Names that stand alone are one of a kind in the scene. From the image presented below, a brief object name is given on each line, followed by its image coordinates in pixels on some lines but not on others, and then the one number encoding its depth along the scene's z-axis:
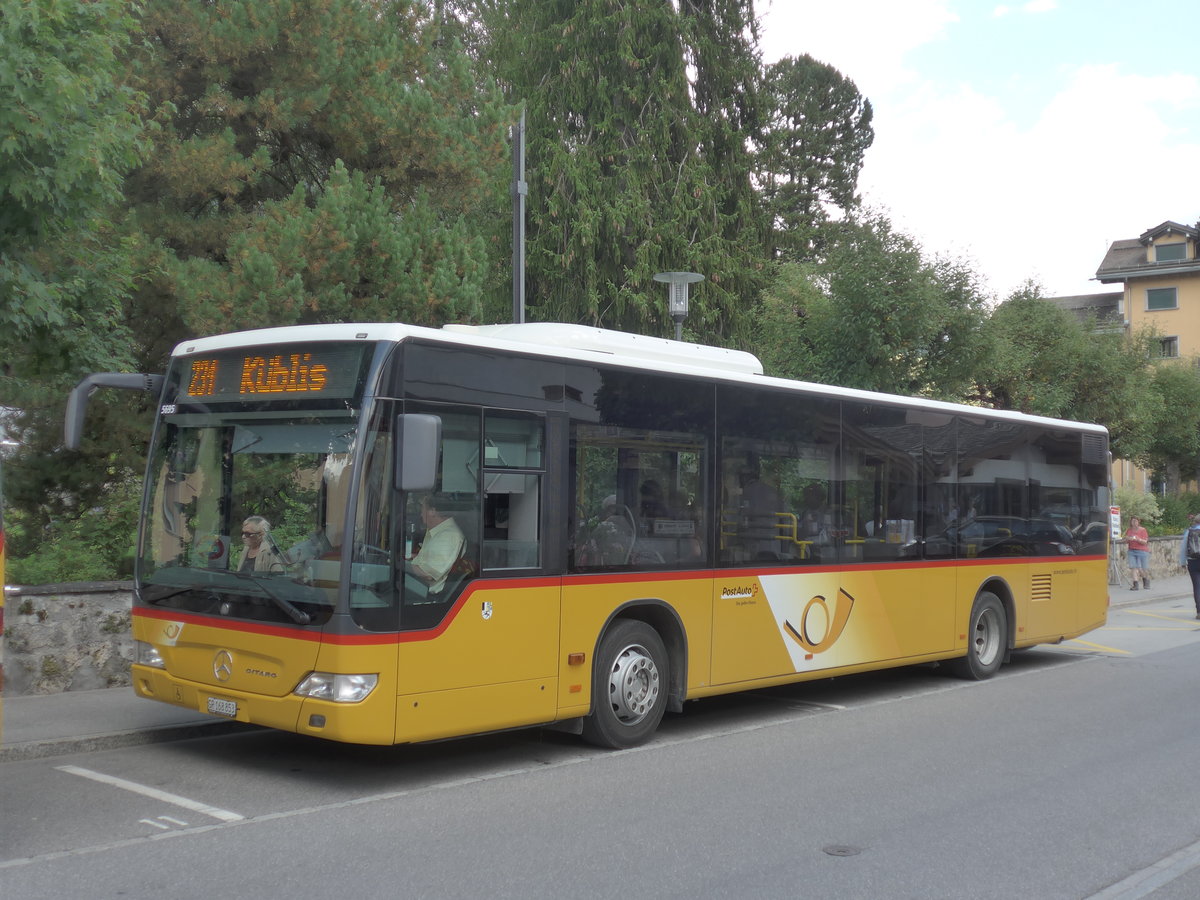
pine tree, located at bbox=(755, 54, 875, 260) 49.72
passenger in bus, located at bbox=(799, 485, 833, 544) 10.56
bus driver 7.26
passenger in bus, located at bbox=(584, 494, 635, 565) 8.54
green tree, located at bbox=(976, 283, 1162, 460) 29.58
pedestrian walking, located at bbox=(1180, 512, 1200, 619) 21.09
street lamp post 16.33
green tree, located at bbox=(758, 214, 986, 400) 20.94
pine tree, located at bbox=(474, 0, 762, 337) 28.81
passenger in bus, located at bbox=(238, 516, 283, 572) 7.39
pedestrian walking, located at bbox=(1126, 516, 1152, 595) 26.08
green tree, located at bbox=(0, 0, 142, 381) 7.57
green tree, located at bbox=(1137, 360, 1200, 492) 40.69
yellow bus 7.12
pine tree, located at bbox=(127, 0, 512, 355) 12.02
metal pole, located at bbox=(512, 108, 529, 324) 13.77
